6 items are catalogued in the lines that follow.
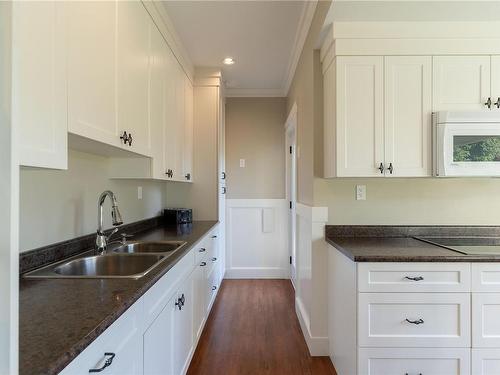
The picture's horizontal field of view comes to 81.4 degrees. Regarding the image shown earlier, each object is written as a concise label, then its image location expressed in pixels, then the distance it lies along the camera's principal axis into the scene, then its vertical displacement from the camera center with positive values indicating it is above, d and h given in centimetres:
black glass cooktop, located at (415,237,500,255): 166 -35
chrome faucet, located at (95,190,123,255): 170 -19
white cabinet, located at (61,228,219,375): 84 -58
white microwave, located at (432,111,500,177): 182 +29
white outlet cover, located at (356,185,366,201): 216 -2
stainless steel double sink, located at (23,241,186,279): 138 -40
